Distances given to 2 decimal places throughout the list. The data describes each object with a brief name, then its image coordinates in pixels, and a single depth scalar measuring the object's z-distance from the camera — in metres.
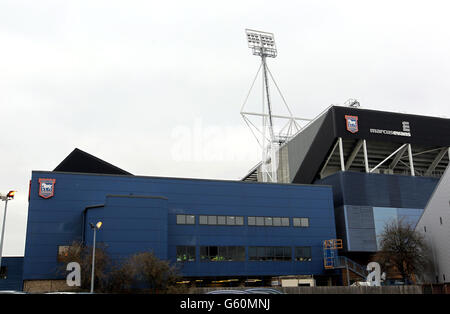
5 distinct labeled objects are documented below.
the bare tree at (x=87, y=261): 47.19
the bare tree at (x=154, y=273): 46.31
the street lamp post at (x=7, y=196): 33.38
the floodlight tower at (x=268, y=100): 88.88
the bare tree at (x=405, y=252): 55.69
